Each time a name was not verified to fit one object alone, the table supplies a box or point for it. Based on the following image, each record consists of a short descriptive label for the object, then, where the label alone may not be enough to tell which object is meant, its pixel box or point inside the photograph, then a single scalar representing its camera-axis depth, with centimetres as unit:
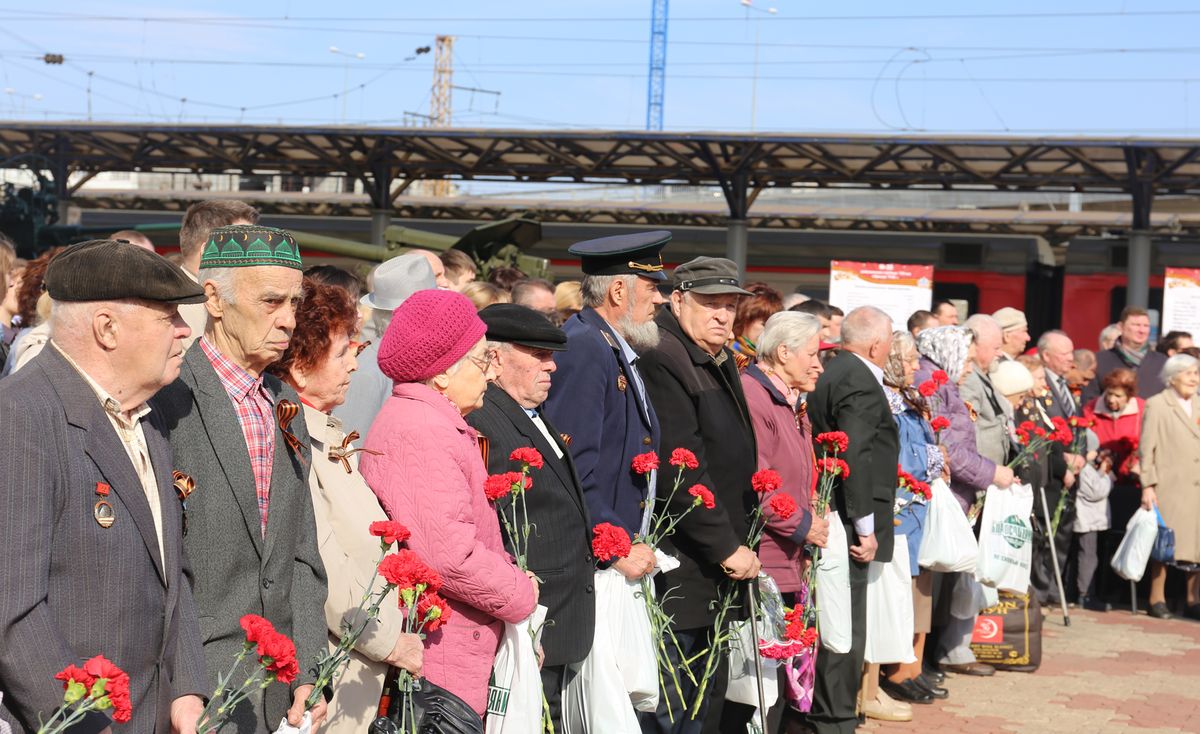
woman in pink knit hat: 378
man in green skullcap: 311
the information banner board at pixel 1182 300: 1515
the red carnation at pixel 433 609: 344
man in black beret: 439
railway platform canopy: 1883
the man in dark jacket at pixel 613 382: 484
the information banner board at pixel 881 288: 1510
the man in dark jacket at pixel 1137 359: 1265
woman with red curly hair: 353
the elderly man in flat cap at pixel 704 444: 524
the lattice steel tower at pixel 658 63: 6538
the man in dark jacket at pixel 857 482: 645
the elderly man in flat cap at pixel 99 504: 256
